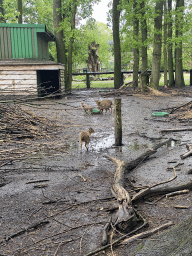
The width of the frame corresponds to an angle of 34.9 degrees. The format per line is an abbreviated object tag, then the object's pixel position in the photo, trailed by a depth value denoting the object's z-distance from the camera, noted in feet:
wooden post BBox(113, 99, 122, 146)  23.97
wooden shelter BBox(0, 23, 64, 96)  59.57
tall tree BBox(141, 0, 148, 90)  65.94
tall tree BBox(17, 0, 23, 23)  82.25
